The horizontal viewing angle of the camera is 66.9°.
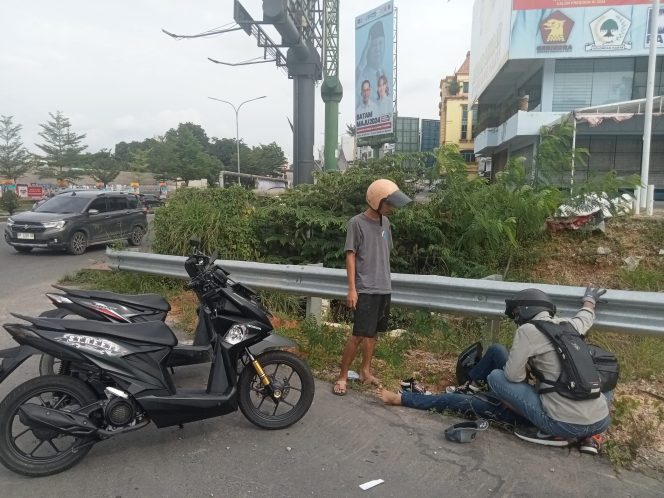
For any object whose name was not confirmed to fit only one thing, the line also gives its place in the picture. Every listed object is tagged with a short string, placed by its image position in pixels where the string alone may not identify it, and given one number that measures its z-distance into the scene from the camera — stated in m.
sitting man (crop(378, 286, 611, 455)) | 3.10
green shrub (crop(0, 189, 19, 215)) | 28.97
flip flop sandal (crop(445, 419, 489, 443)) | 3.29
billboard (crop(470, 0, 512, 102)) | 29.96
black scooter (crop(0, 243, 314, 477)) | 2.86
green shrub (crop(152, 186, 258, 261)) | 7.49
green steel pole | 22.86
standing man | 4.05
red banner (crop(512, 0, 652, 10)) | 26.97
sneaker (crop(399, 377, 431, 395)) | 4.01
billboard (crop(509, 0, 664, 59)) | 26.86
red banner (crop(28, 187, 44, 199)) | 36.66
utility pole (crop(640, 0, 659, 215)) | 12.71
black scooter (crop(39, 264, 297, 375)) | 3.18
